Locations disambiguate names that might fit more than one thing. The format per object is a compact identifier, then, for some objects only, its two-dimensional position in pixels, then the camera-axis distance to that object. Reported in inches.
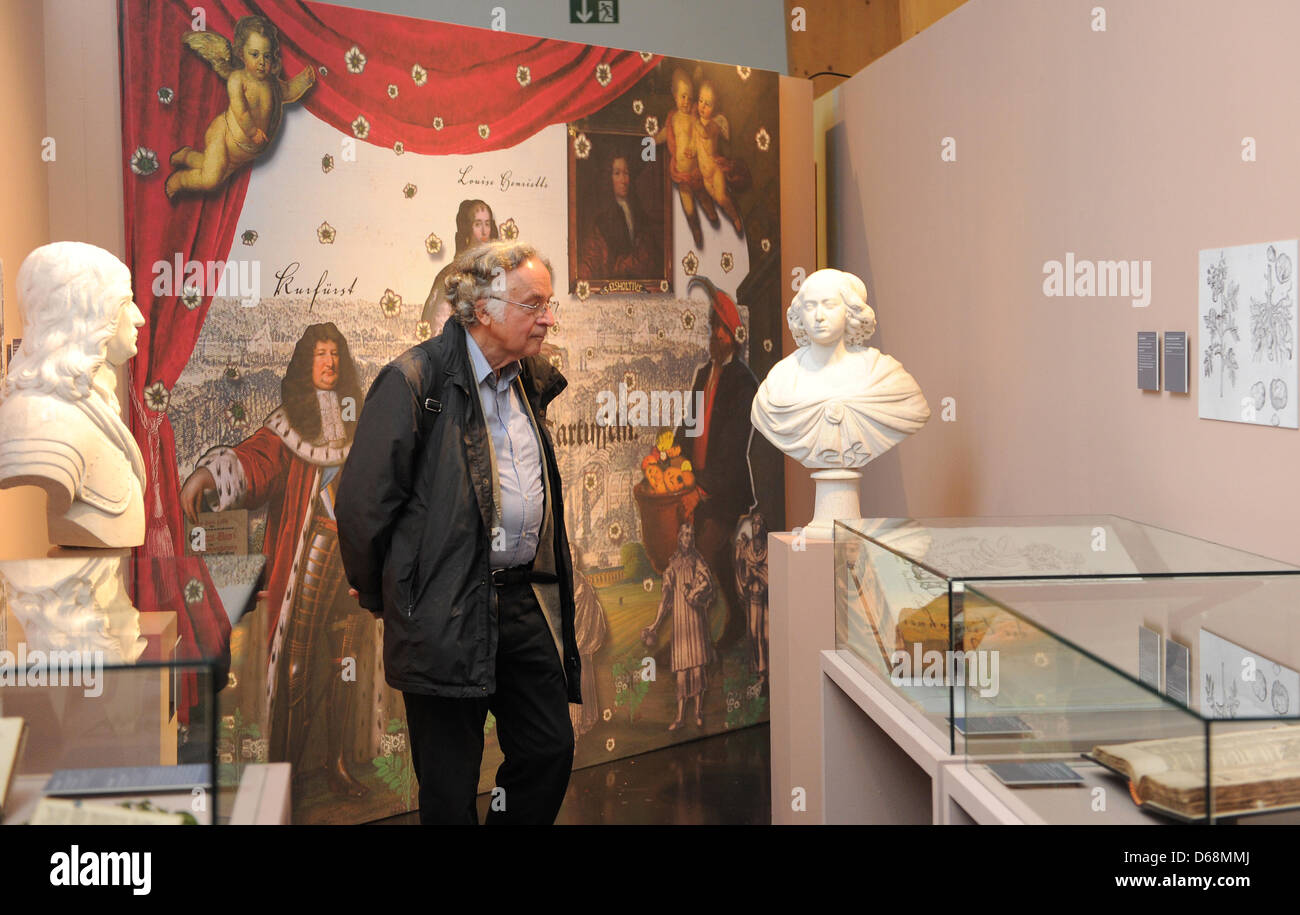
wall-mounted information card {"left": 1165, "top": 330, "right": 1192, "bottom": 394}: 138.9
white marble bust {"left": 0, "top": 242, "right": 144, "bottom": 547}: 117.1
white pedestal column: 157.6
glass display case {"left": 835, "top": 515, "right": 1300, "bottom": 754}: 94.9
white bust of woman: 171.9
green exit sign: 259.6
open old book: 66.2
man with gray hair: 116.3
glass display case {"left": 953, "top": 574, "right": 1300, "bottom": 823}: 67.1
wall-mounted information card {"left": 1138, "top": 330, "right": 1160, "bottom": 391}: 144.2
